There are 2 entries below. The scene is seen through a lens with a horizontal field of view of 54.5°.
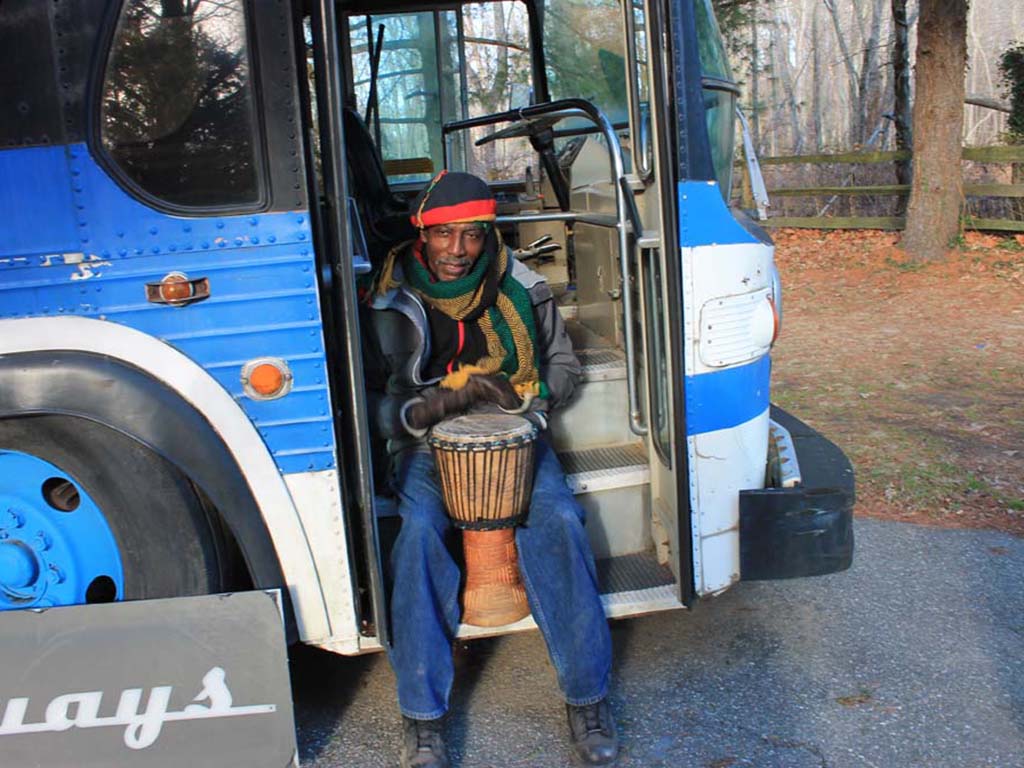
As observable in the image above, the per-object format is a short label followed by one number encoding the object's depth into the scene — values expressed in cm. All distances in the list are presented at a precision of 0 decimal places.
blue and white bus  239
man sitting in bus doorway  272
